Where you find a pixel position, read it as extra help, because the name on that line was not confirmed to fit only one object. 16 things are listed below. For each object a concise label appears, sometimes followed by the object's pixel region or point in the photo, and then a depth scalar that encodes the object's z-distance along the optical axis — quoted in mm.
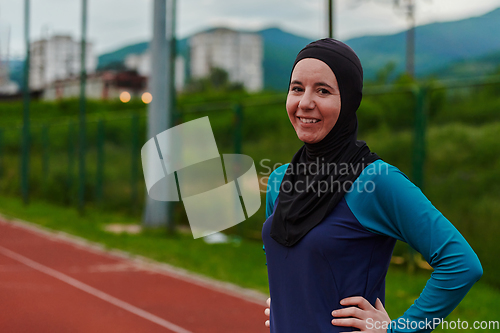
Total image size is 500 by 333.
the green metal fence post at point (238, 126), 10992
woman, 1672
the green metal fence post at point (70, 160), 19031
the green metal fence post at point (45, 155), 20875
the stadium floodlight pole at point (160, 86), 12062
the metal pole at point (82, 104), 14938
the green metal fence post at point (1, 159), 25719
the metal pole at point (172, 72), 11891
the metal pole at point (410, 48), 30047
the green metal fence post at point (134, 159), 14570
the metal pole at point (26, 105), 19094
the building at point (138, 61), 105875
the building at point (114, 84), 56375
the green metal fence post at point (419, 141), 7723
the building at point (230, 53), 122562
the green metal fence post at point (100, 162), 16688
